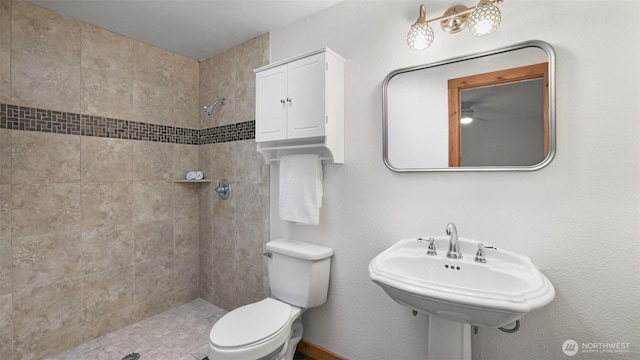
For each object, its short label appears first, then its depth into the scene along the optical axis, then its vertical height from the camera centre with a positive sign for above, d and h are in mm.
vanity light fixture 1195 +723
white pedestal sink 925 -399
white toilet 1352 -751
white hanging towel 1743 -54
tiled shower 1740 -17
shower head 2410 +628
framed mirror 1229 +320
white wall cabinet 1635 +476
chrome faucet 1313 -308
